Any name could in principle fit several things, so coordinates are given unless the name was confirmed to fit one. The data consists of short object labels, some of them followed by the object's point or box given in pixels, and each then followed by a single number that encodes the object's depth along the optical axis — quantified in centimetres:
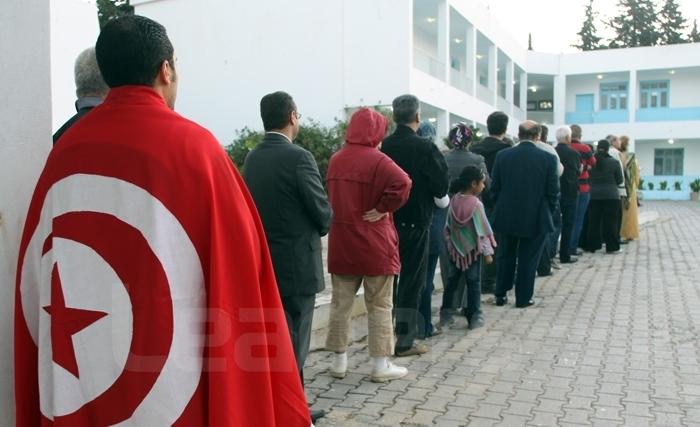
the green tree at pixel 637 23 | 6681
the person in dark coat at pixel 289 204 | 387
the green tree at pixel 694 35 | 6575
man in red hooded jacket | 466
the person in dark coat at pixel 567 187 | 963
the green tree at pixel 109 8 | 3750
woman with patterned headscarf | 650
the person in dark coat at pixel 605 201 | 1107
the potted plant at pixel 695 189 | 3612
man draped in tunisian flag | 188
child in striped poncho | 626
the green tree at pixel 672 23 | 6600
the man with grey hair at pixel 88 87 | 292
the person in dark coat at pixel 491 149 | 762
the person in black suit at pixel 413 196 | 528
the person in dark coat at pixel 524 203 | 706
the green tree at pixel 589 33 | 7212
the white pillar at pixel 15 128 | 210
